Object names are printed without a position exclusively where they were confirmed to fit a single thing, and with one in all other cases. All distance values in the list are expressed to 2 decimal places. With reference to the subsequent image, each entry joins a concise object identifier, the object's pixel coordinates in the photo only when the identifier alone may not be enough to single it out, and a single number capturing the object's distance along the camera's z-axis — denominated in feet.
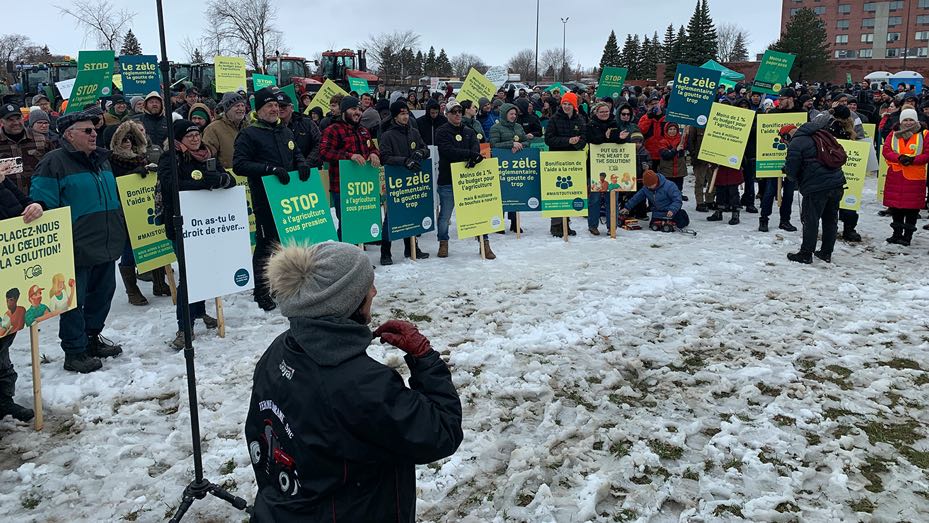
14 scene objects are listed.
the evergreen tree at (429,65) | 293.84
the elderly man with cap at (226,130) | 25.75
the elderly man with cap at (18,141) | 26.50
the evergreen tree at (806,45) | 203.51
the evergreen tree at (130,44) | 150.75
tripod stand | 11.60
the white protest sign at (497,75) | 61.31
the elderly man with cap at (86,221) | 17.46
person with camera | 6.43
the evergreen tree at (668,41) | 231.71
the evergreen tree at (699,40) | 191.52
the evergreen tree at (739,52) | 336.08
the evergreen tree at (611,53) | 248.52
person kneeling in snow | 35.04
